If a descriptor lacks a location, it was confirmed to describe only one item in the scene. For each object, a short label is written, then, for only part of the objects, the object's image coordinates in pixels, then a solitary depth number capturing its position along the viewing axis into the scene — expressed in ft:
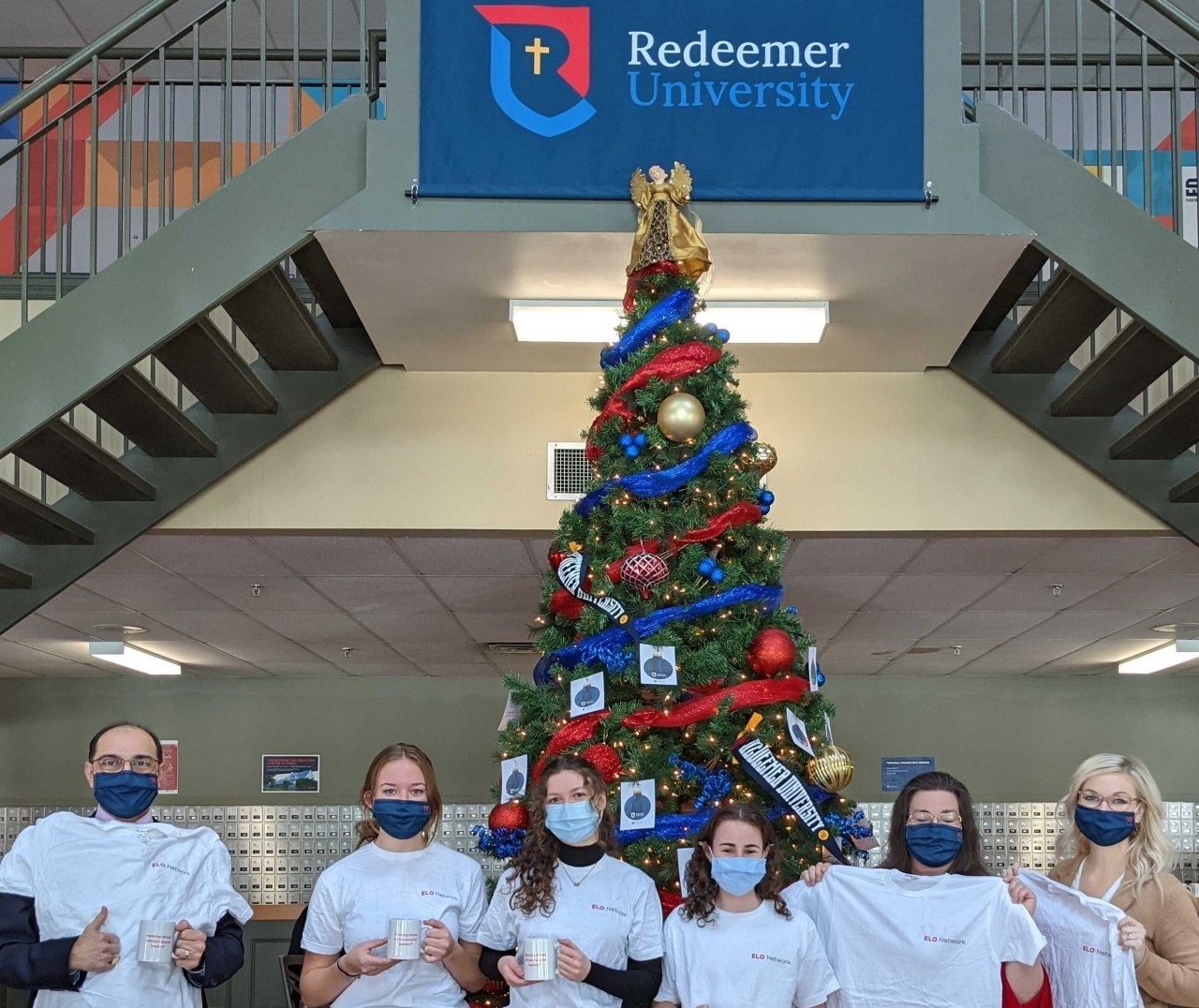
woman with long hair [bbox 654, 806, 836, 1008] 10.72
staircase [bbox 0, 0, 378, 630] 15.85
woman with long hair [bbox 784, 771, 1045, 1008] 10.91
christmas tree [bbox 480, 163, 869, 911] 12.97
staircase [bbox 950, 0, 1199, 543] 15.76
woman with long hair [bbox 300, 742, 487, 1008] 11.30
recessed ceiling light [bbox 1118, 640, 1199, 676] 34.76
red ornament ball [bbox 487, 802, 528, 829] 13.21
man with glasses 10.75
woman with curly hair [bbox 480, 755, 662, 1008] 10.87
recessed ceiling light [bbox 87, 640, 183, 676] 32.81
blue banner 15.40
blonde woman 10.79
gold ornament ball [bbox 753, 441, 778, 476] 14.26
